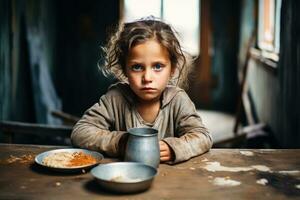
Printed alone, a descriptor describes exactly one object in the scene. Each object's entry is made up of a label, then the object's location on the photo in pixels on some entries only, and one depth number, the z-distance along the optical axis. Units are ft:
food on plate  5.32
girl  5.95
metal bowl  4.52
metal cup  5.02
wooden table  4.51
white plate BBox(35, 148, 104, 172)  5.09
